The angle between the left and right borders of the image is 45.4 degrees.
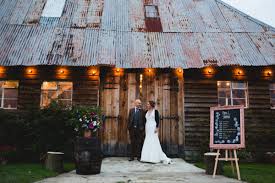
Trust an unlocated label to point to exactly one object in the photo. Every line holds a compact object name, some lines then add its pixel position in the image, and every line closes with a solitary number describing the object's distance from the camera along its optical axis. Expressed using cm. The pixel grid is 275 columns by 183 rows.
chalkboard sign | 779
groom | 1123
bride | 1063
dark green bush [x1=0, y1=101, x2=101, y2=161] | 1091
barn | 1258
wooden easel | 772
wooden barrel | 786
